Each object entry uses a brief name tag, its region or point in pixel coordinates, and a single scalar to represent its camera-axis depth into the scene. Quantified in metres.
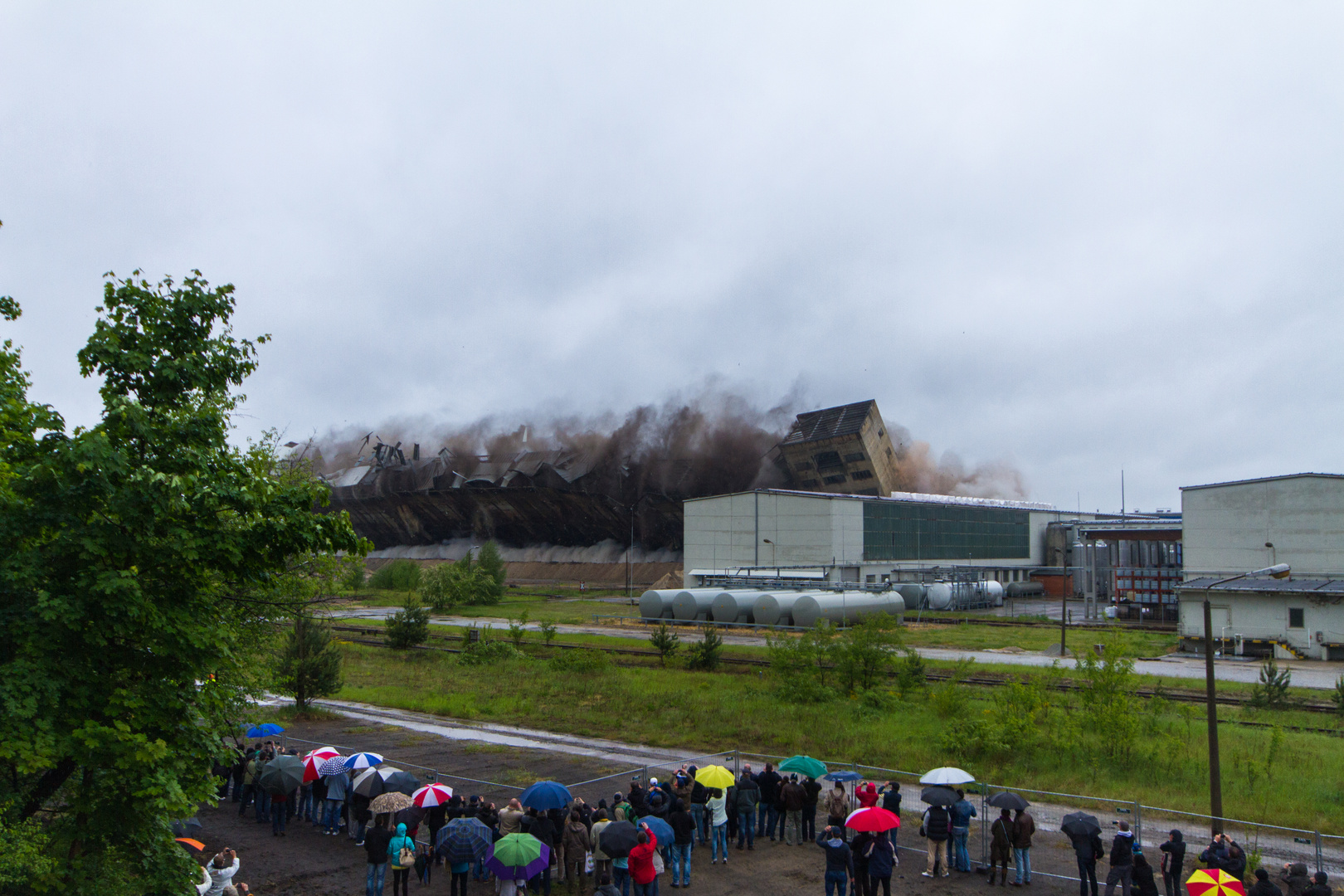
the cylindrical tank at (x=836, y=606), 50.75
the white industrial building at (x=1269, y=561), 43.53
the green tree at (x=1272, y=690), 28.88
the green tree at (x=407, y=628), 45.50
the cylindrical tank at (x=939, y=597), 66.38
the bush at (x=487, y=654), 41.34
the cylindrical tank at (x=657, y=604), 58.44
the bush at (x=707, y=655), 38.53
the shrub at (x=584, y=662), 38.25
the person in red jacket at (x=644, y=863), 12.03
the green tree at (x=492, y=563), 78.44
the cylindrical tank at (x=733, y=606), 54.41
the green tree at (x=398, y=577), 89.69
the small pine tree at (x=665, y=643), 39.72
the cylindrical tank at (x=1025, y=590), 85.00
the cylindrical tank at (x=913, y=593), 65.25
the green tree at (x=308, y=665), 28.80
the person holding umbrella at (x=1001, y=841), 13.62
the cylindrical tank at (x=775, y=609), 52.16
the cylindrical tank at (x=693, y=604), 56.41
